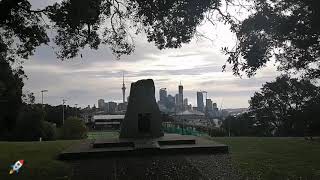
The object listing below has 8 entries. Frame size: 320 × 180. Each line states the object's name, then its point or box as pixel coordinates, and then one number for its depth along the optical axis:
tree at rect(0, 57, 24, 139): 9.75
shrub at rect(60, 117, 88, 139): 28.26
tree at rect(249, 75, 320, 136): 30.91
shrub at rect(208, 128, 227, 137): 30.77
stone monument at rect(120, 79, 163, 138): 12.17
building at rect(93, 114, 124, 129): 55.16
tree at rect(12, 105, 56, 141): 30.92
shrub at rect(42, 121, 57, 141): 30.07
